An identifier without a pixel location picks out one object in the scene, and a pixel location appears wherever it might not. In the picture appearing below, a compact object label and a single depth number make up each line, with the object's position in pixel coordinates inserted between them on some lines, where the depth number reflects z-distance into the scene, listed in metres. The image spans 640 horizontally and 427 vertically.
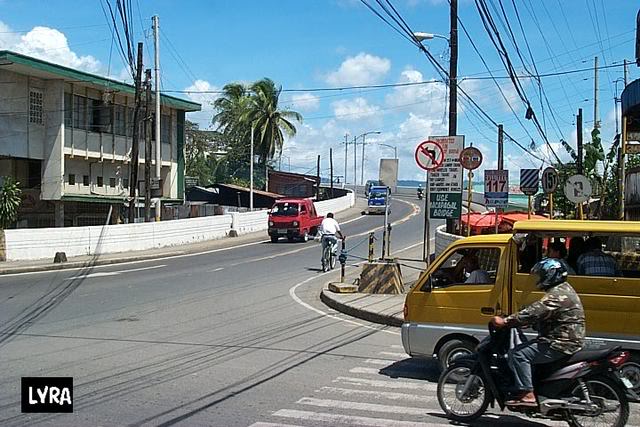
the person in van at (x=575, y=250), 8.93
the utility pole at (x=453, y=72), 22.86
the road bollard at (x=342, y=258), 19.36
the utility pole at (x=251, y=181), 54.47
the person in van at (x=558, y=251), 8.88
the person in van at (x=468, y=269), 9.19
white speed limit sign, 18.66
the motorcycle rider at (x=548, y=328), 7.03
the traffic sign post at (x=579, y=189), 17.98
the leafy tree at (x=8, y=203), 30.02
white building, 36.59
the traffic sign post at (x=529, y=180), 20.67
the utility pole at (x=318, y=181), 74.18
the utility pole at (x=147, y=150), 35.59
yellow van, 8.47
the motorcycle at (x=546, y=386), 6.79
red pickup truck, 36.25
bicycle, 23.71
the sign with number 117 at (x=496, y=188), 19.73
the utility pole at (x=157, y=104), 36.91
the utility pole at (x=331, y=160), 90.44
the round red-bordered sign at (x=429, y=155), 15.39
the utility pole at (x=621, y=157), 21.74
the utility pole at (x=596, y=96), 56.28
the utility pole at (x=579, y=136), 40.51
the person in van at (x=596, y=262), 8.67
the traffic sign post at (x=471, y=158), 15.75
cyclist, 23.38
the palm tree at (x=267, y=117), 72.62
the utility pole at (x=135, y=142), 33.53
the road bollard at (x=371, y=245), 20.88
